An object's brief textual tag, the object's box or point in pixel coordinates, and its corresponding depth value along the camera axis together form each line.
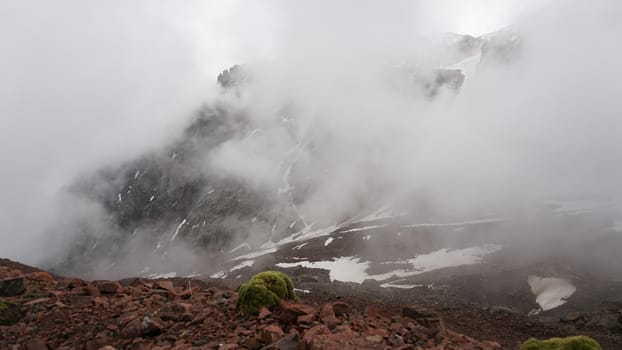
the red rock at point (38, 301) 12.57
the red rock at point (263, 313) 11.74
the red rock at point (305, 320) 11.02
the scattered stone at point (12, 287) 13.23
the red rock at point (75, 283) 14.67
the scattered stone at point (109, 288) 14.07
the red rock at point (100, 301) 12.77
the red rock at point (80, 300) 12.70
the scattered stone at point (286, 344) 9.10
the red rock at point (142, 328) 10.82
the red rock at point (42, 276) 15.56
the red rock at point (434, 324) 13.02
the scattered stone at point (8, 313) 11.80
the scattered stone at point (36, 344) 10.27
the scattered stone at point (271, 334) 9.62
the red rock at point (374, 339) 10.20
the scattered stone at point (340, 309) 12.37
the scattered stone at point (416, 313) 17.00
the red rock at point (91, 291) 13.68
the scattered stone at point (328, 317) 11.03
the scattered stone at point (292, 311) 11.39
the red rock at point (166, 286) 14.83
